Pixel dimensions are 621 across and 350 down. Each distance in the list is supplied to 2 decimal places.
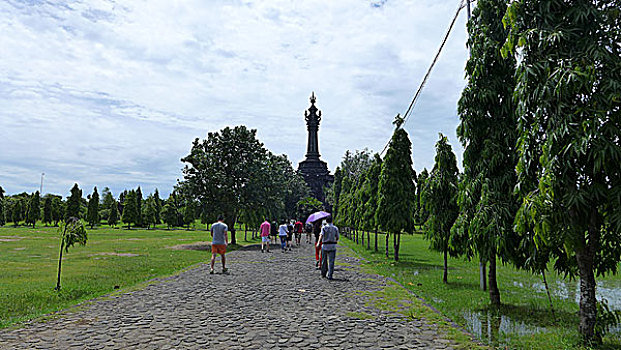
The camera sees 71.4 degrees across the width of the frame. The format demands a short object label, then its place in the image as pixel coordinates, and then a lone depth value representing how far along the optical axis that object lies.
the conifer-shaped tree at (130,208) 80.94
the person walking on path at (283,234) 26.94
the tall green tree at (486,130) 9.60
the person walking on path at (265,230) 25.29
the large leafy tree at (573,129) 6.14
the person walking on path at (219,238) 15.98
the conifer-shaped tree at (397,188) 21.81
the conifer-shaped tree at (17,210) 89.50
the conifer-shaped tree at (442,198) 14.66
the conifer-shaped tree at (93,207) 80.28
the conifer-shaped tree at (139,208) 83.55
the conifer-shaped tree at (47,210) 86.44
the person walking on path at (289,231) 30.52
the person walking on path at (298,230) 34.70
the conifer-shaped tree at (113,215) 87.44
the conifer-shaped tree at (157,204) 87.39
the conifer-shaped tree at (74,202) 79.69
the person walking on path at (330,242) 14.82
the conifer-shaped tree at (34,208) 80.19
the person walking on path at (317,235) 17.61
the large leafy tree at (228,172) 32.31
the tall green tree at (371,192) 26.58
